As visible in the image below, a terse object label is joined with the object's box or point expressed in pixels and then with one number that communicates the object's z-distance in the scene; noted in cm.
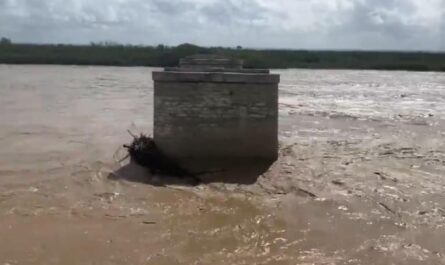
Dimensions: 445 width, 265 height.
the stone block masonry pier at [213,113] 1115
